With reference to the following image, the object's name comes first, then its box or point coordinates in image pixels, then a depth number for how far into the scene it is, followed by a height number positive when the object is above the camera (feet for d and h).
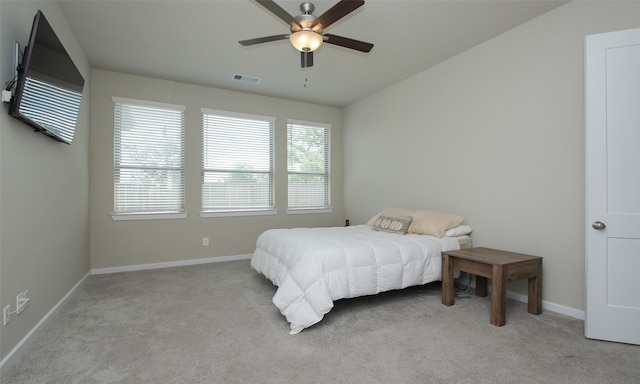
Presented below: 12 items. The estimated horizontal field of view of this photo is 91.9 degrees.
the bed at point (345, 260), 8.25 -2.15
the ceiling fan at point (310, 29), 7.10 +4.22
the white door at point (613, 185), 7.15 +0.14
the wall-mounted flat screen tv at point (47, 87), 6.27 +2.47
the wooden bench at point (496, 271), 8.25 -2.30
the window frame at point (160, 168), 13.96 +1.10
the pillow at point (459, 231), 11.38 -1.47
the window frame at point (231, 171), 15.76 +1.03
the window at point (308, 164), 18.28 +1.63
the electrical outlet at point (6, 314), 6.09 -2.47
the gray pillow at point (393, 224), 12.21 -1.34
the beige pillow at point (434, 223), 11.39 -1.20
